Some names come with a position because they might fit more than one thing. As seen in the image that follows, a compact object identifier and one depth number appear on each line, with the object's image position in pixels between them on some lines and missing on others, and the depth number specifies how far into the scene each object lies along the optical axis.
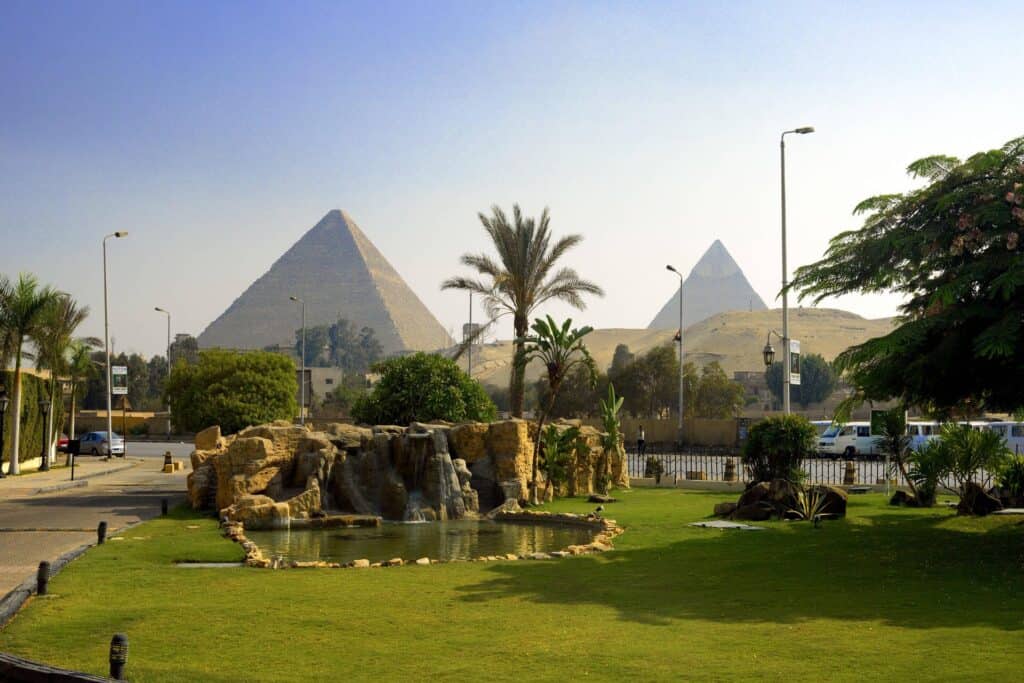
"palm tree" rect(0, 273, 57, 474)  33.72
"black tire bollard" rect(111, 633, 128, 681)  7.35
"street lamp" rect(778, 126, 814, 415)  28.09
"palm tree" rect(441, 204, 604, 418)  33.88
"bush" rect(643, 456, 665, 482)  31.19
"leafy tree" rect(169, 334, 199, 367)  129.00
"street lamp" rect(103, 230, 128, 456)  47.55
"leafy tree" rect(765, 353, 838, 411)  112.00
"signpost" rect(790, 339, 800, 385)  29.06
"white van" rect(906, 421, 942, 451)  44.75
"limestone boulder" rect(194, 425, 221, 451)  27.81
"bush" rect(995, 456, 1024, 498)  20.00
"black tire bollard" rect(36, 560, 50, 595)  11.53
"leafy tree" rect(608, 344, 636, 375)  129.50
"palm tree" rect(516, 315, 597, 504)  27.08
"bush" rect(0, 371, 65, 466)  35.34
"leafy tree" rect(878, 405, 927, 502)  22.42
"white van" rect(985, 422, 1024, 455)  44.06
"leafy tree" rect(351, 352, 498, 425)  29.52
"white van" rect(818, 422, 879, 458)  48.53
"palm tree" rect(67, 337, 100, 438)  48.95
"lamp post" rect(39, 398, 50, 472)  37.00
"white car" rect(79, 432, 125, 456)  49.97
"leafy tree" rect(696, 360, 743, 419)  85.44
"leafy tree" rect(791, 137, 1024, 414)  13.96
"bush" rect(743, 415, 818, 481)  24.53
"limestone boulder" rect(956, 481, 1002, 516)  19.39
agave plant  19.72
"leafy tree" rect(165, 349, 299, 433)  34.03
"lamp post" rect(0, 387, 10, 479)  30.38
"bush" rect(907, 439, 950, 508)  20.25
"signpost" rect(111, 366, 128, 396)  47.12
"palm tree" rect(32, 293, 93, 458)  35.81
